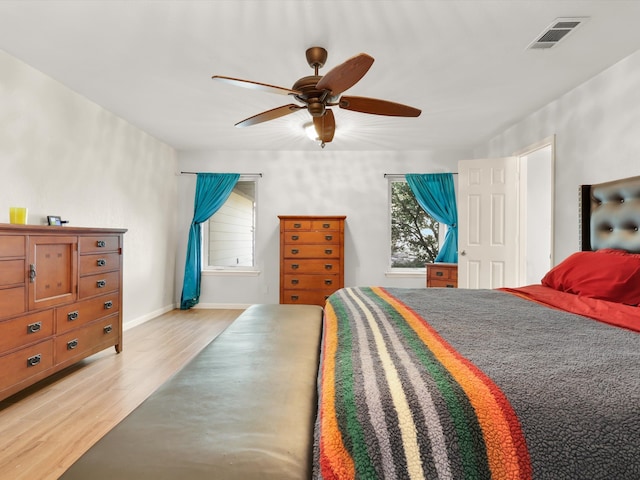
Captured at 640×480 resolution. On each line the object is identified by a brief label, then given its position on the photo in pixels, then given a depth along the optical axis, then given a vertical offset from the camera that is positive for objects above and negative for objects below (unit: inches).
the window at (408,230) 209.2 +8.1
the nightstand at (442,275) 176.4 -15.4
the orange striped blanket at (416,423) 26.4 -14.0
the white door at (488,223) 157.5 +9.6
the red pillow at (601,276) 72.4 -7.0
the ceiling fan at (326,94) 71.6 +35.4
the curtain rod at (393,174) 202.4 +39.2
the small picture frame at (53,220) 113.7 +7.4
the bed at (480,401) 26.5 -12.9
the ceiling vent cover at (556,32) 82.8 +51.6
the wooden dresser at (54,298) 84.8 -15.3
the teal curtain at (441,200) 196.5 +24.2
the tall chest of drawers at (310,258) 184.4 -7.3
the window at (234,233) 211.5 +6.4
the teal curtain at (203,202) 201.6 +23.3
